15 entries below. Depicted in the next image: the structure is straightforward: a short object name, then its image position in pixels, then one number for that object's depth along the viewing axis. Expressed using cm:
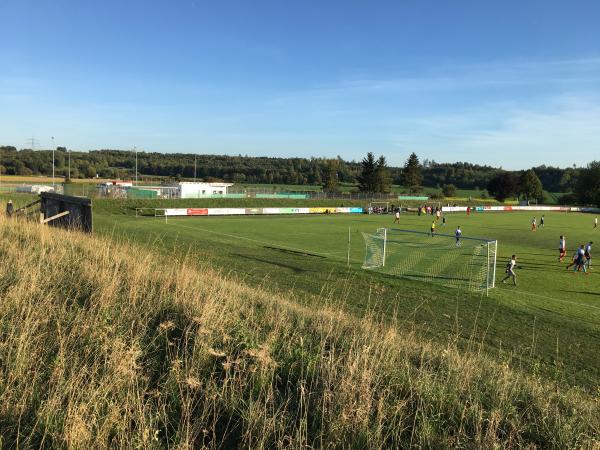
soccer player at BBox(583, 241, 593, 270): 2408
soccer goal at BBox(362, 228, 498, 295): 2023
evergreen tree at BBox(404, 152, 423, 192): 12574
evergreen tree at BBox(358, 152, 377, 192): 11412
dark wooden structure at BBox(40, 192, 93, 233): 1594
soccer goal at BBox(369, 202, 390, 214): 7850
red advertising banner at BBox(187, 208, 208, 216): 5697
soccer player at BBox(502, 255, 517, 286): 2023
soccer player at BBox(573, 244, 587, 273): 2399
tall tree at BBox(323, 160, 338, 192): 12179
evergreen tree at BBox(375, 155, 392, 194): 11356
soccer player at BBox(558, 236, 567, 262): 2769
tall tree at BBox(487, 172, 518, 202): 12950
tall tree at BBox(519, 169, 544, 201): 12756
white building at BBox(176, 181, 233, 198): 7088
